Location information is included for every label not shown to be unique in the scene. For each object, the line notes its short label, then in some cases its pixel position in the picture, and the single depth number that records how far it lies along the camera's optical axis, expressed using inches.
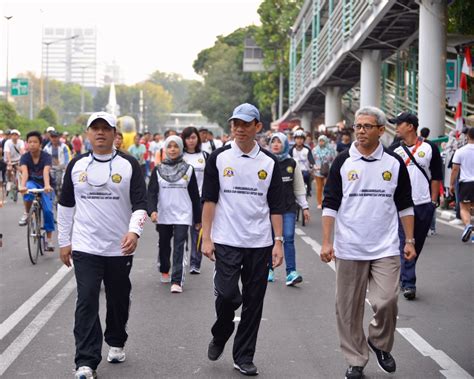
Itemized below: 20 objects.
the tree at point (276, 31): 2662.4
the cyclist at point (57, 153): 782.6
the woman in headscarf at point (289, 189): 411.5
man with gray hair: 253.8
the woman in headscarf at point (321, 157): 887.1
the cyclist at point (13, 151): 971.5
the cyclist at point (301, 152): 762.8
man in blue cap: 259.1
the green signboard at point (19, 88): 2191.2
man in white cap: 251.3
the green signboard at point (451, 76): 990.4
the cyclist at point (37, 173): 497.4
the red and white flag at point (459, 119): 864.9
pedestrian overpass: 943.0
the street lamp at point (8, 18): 2162.4
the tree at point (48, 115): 3213.6
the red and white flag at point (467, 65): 896.8
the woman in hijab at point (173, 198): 415.2
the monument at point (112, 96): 6924.2
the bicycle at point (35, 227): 497.4
